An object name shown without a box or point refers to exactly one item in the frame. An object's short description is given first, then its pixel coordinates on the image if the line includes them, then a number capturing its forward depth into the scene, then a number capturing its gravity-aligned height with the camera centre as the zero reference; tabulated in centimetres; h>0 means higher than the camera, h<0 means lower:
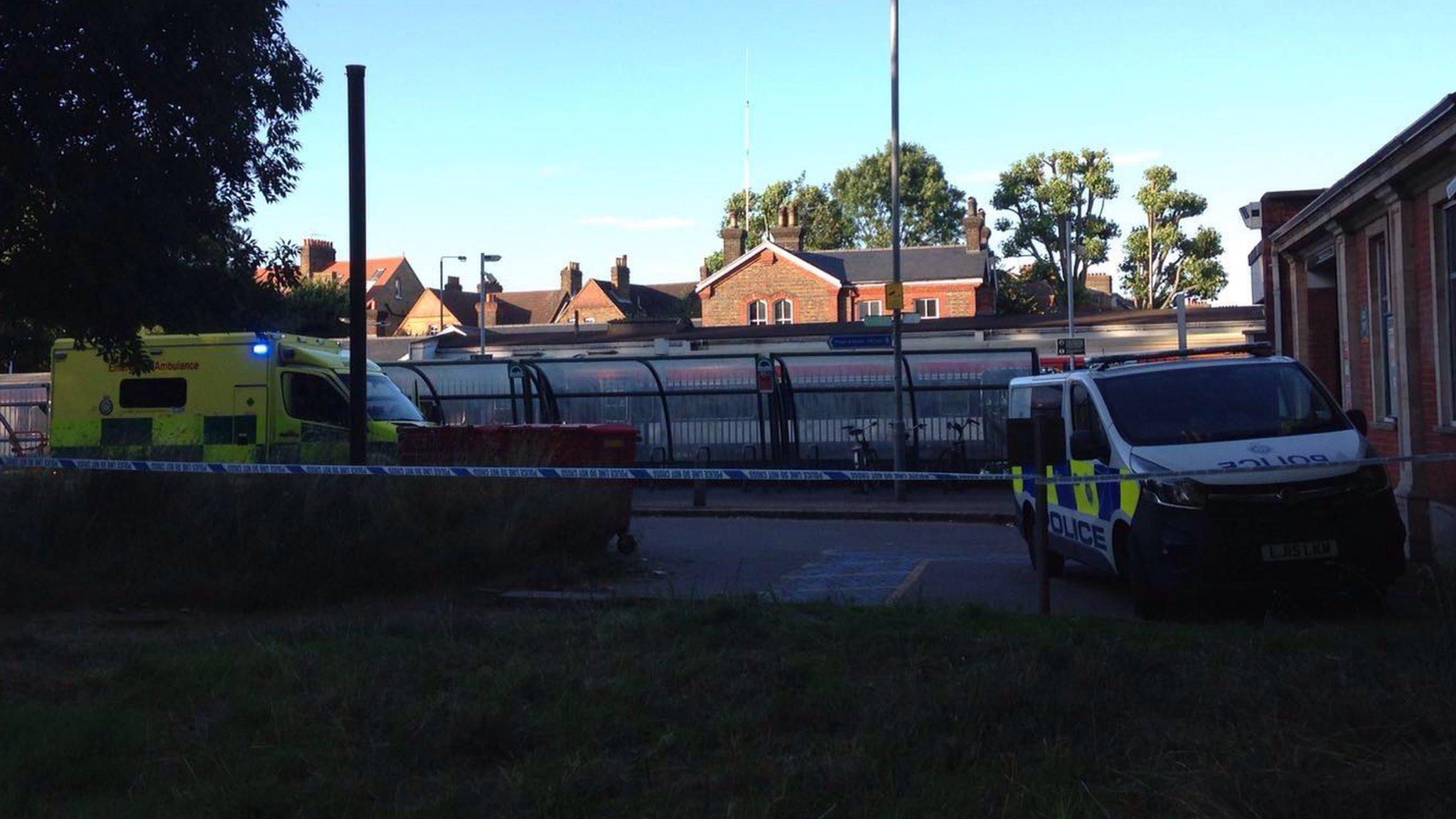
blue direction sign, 2452 +198
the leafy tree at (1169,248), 6925 +1016
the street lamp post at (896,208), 2262 +406
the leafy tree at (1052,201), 7288 +1334
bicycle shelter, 2634 +106
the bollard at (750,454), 2675 -4
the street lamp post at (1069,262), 3788 +543
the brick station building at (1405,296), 1215 +150
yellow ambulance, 2073 +95
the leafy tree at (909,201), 8212 +1507
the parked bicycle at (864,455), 2562 -7
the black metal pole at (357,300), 1319 +151
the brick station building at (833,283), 6003 +745
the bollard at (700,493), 2178 -65
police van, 898 -25
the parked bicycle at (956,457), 2558 -13
